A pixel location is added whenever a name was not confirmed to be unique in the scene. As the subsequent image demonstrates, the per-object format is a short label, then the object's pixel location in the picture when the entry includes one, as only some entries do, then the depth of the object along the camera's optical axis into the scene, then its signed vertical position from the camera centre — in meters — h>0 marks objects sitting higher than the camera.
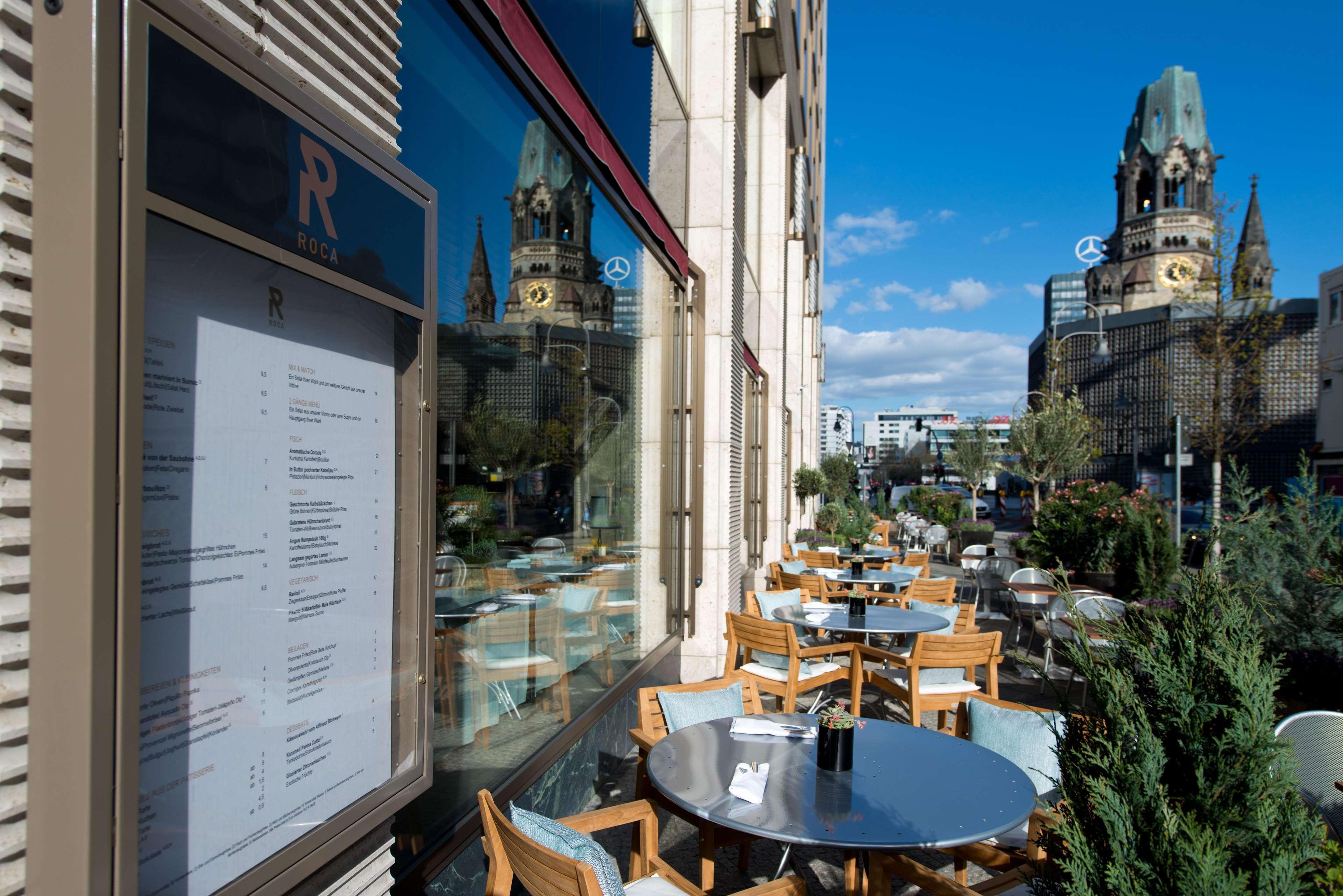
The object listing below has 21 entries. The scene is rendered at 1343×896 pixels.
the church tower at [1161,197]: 77.75 +26.72
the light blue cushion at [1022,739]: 3.53 -1.27
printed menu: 1.30 -0.20
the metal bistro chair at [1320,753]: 3.10 -1.17
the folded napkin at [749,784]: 2.75 -1.17
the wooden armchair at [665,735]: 3.17 -1.33
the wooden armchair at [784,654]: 5.37 -1.43
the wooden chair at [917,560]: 10.58 -1.36
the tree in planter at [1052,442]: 20.64 +0.45
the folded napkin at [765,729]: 3.46 -1.19
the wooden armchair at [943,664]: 4.99 -1.32
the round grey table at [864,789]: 2.51 -1.19
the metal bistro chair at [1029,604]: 8.00 -1.50
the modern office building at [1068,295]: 130.12 +27.62
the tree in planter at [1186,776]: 1.67 -0.70
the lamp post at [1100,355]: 22.86 +3.03
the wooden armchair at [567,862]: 1.95 -1.15
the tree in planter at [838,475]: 25.56 -0.56
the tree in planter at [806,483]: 19.28 -0.60
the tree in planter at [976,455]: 27.50 +0.13
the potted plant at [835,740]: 2.98 -1.07
